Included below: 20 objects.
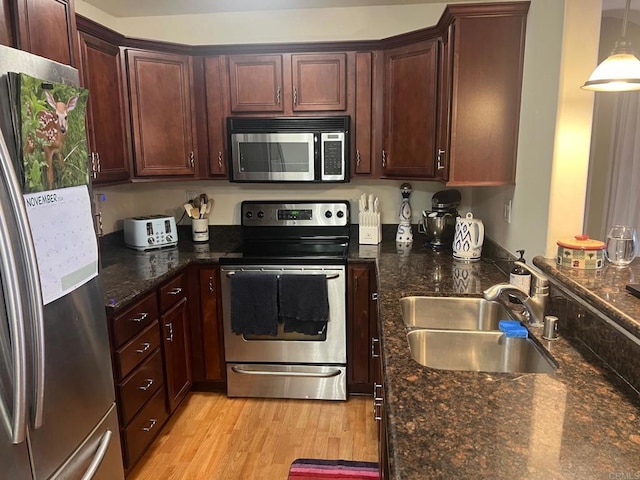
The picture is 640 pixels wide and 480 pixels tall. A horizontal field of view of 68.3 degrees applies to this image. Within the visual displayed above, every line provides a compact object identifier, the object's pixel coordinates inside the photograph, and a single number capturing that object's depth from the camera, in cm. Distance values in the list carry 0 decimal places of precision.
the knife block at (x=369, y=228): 310
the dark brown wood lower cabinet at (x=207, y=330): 282
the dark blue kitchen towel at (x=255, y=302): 274
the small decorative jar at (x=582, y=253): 164
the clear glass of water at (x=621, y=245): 167
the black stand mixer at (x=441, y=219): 295
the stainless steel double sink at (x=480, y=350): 156
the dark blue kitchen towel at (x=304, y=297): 271
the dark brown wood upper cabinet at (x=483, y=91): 219
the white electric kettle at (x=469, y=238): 259
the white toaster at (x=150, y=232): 296
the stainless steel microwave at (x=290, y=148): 293
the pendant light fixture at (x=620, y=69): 140
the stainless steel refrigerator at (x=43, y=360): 107
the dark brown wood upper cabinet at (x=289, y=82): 291
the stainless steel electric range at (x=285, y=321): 273
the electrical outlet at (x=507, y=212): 236
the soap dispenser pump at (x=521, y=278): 176
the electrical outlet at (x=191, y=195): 342
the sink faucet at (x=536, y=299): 165
